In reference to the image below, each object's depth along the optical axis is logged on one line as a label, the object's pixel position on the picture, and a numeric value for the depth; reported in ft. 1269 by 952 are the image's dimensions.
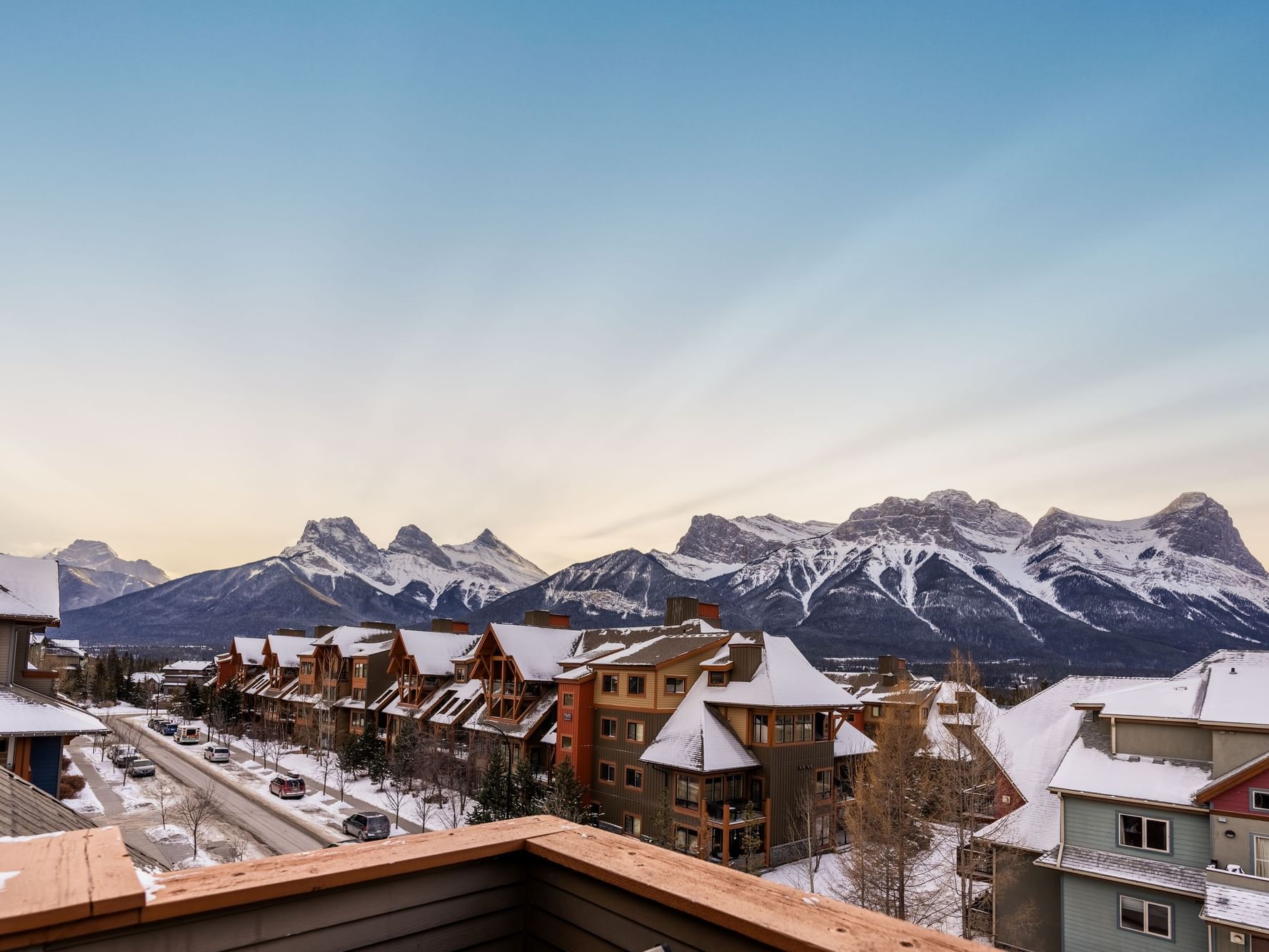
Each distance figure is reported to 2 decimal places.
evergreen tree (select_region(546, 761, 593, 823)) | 95.25
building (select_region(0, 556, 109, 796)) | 59.21
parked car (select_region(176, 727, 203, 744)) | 196.44
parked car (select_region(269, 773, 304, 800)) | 127.44
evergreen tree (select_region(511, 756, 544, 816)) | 105.29
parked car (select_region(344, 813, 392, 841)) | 98.37
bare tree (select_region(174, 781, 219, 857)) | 95.45
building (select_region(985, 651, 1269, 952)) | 57.16
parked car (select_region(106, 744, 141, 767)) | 147.23
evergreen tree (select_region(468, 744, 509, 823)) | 104.01
